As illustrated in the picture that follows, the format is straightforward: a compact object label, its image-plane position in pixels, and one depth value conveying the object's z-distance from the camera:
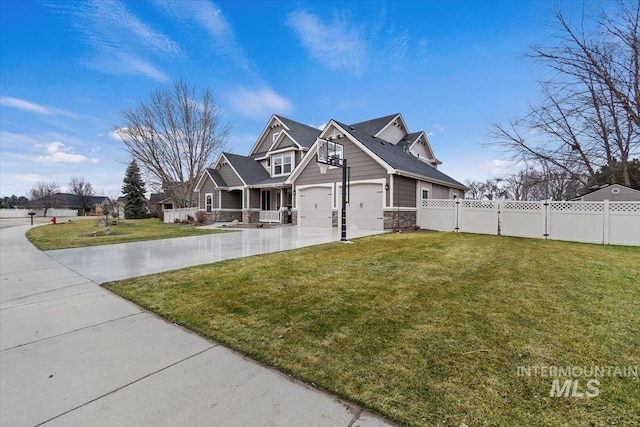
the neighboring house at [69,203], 53.26
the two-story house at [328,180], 13.31
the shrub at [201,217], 21.91
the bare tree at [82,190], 57.75
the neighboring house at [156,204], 39.95
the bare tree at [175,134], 26.12
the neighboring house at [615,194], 14.15
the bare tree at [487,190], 40.56
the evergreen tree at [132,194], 36.34
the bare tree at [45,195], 51.66
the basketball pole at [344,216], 9.52
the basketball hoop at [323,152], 11.03
